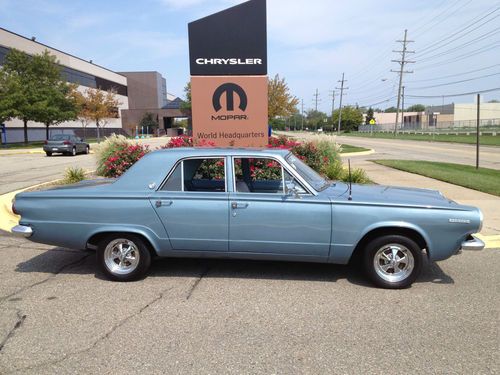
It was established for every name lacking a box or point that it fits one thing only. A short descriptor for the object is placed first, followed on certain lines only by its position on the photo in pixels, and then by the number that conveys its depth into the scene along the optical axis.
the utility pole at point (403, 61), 70.00
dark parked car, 26.09
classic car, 4.53
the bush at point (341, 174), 10.81
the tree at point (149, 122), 78.43
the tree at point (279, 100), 30.28
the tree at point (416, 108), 171.71
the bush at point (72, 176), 10.71
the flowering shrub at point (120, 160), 11.18
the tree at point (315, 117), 134.31
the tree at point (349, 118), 124.75
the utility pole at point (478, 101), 12.25
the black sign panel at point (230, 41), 11.21
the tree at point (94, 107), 48.75
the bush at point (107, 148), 11.84
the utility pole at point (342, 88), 102.62
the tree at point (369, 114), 130.50
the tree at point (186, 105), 64.66
